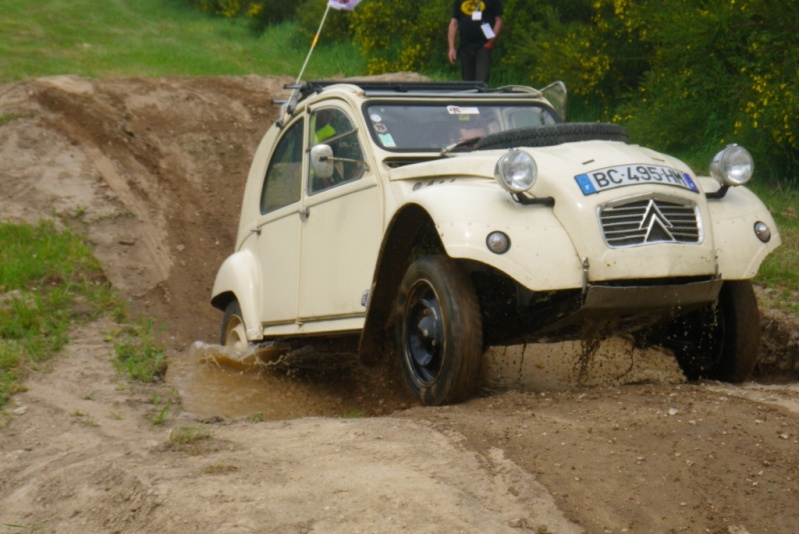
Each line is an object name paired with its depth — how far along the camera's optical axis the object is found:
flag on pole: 9.26
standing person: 12.68
